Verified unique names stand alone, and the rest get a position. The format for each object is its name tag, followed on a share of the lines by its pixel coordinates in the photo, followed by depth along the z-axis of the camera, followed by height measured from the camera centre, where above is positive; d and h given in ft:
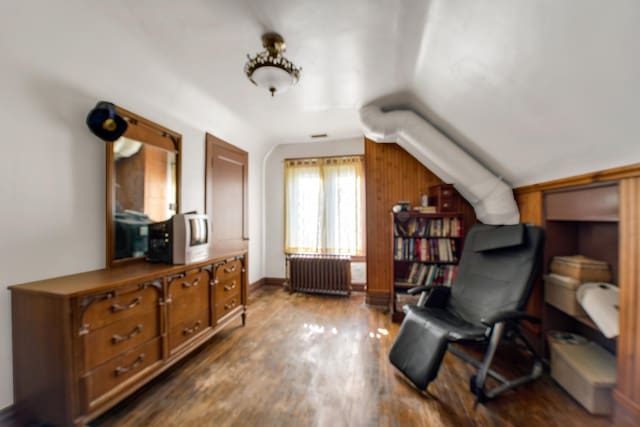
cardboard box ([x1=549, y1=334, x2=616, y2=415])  5.09 -3.33
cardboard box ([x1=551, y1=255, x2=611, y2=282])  6.07 -1.38
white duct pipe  8.74 +1.91
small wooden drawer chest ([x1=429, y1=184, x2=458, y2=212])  10.30 +0.67
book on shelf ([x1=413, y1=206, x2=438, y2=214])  10.31 +0.19
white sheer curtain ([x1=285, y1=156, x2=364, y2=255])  13.57 +0.49
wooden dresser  4.39 -2.39
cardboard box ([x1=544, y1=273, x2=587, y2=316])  6.05 -2.04
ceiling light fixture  6.03 +3.52
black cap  5.85 +2.20
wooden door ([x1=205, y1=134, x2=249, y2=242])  10.49 +1.12
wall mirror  6.63 +0.88
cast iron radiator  13.01 -3.09
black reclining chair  5.73 -2.53
